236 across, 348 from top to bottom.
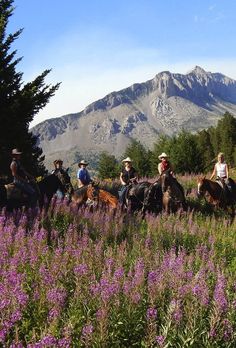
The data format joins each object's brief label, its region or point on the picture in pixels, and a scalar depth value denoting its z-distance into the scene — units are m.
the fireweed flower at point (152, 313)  3.92
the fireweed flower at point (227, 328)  4.16
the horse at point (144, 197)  16.08
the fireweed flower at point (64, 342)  3.23
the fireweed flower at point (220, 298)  4.15
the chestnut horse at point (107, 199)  14.85
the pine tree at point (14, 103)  22.45
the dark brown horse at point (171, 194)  15.62
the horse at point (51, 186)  17.28
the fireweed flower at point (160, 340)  3.31
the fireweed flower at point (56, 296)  4.39
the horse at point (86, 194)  15.39
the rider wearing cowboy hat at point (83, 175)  19.69
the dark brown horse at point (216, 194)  17.56
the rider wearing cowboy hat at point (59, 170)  17.94
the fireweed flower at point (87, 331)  3.64
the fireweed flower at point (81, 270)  5.47
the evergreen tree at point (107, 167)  60.72
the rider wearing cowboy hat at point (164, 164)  16.75
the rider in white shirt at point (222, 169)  18.33
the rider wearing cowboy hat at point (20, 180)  14.31
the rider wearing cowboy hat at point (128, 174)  17.70
